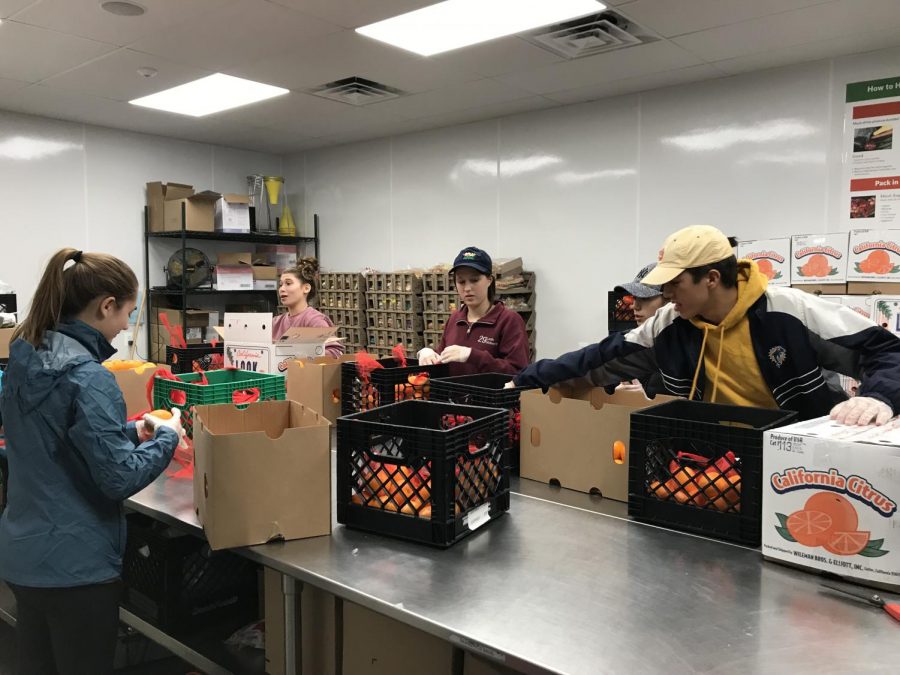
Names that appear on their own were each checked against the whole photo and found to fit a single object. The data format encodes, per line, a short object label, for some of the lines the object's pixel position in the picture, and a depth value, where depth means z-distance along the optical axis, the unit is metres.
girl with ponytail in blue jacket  1.60
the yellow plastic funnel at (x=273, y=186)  6.50
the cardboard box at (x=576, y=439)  1.83
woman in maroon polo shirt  3.26
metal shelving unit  5.74
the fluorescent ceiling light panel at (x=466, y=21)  3.16
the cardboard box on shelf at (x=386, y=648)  1.46
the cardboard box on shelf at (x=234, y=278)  6.02
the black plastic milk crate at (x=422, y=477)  1.54
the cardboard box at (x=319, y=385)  2.55
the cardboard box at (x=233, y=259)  6.06
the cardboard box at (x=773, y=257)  3.78
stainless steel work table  1.12
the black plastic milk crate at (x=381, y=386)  2.33
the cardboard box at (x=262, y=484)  1.55
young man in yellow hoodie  1.78
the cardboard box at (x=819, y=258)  3.60
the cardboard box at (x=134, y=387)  2.59
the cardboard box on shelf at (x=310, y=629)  1.66
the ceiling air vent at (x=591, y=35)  3.36
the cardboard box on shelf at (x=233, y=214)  5.99
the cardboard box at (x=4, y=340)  3.60
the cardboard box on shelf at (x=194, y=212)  5.73
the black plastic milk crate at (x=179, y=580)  2.31
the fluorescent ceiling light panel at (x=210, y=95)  4.36
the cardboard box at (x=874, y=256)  3.44
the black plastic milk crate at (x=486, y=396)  2.09
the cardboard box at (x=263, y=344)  2.86
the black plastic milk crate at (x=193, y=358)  3.28
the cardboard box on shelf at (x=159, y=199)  5.86
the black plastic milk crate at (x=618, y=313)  4.61
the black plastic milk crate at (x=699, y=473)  1.49
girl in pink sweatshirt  3.94
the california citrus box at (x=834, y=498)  1.28
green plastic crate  2.21
